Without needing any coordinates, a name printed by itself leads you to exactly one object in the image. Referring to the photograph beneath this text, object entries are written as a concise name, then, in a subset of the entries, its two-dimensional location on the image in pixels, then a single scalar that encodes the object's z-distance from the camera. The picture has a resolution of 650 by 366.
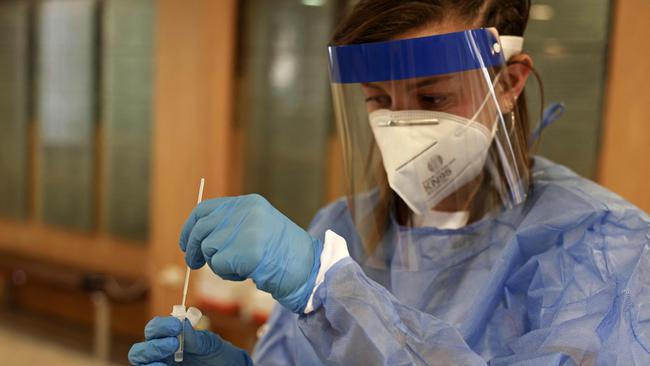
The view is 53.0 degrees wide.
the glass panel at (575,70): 2.18
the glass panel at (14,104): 4.11
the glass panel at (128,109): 3.50
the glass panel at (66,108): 3.80
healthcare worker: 0.79
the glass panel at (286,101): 2.92
